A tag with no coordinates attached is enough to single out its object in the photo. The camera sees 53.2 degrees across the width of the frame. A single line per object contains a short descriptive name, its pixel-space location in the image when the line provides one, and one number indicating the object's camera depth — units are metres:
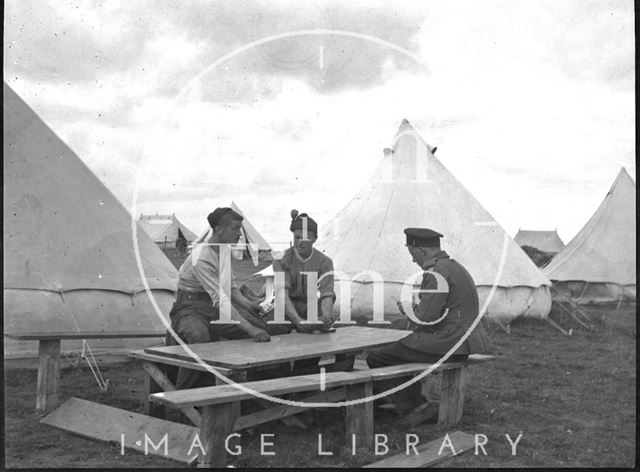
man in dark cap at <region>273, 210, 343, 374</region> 5.51
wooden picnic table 3.68
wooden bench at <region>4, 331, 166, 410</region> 4.65
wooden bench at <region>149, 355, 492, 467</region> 3.26
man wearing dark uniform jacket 4.34
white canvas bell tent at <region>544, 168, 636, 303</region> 12.81
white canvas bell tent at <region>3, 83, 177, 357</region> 6.10
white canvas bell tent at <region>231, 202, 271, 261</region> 29.94
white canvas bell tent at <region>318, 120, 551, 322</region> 9.35
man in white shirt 4.50
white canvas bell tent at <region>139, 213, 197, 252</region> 33.72
